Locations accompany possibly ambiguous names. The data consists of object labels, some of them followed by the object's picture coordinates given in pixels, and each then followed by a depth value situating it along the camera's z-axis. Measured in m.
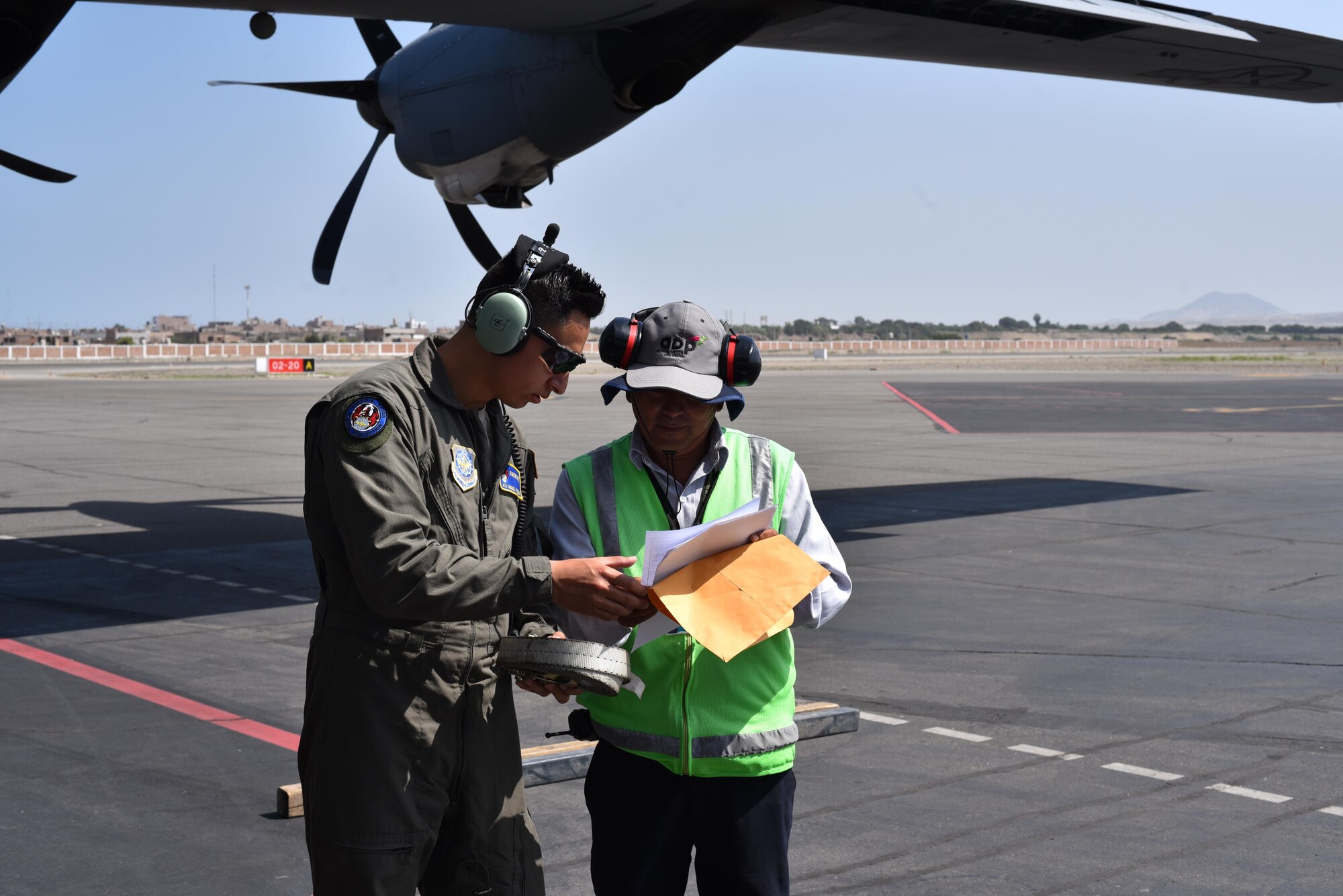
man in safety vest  3.37
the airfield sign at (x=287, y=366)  63.47
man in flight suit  2.97
